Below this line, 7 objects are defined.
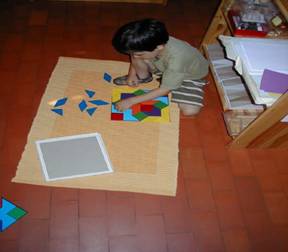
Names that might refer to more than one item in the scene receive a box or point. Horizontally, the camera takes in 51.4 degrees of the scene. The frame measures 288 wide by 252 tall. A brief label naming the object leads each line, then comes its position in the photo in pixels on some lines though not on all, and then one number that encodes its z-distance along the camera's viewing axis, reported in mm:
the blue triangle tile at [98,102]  1648
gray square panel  1370
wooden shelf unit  1218
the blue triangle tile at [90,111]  1599
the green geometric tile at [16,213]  1236
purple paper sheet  1209
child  1261
